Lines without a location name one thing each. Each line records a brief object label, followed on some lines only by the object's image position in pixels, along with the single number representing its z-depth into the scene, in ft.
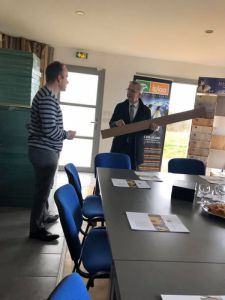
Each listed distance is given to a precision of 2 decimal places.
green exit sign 17.12
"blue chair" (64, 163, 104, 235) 7.11
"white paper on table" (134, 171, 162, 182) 8.00
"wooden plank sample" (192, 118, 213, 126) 16.90
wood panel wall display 16.80
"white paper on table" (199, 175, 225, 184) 8.48
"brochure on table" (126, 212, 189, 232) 4.46
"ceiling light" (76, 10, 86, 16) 10.87
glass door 17.77
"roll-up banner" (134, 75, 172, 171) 16.87
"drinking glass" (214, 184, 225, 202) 6.35
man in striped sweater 7.32
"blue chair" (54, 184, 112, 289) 4.49
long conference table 2.95
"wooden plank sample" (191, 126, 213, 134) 16.89
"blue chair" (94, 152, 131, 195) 9.87
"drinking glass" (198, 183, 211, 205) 6.10
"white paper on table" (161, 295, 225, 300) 2.73
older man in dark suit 10.37
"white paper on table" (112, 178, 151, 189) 7.00
